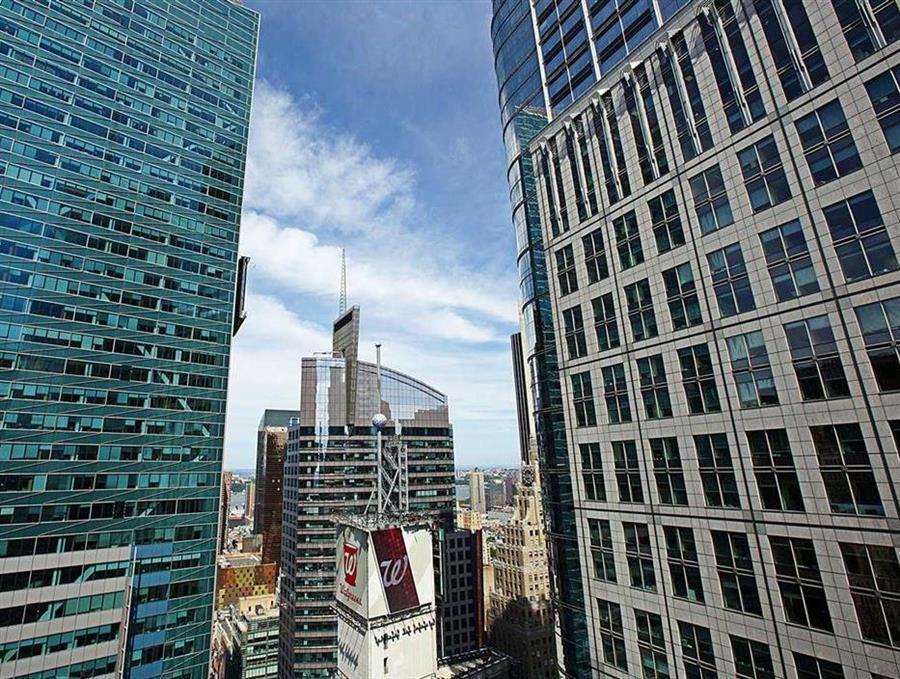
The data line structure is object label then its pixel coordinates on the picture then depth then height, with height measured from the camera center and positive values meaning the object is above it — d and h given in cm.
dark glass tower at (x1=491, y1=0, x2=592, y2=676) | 4988 +2000
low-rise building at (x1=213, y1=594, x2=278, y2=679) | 13288 -4769
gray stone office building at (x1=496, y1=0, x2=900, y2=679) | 2584 +674
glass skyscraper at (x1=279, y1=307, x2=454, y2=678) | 10662 +89
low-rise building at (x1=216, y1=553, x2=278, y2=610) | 19625 -4246
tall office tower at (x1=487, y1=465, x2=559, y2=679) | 12975 -3680
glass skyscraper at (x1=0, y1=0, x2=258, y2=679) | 6197 +2222
